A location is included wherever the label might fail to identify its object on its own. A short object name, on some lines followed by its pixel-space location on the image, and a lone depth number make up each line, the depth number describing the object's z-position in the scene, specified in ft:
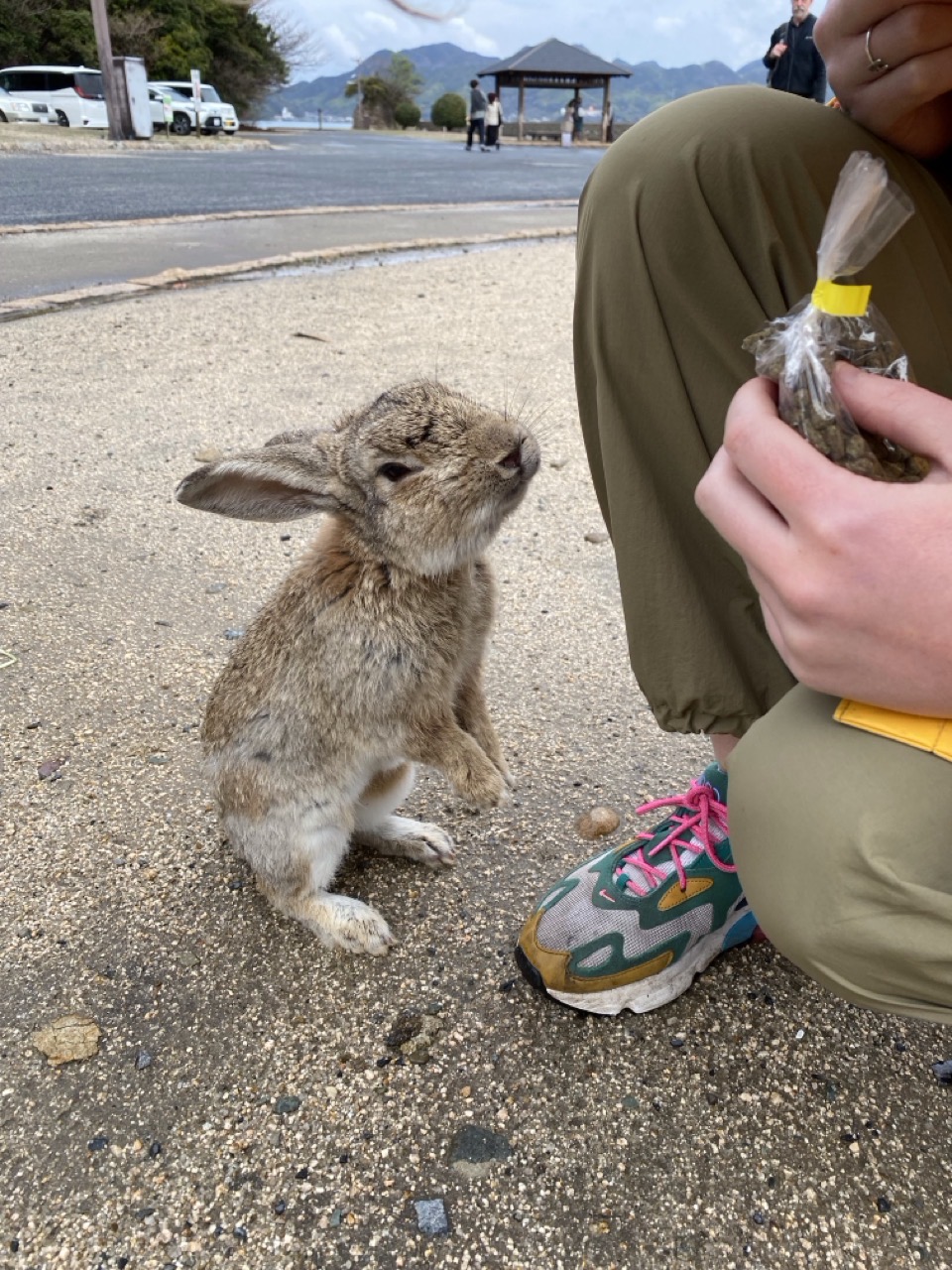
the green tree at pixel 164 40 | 100.12
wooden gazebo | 149.99
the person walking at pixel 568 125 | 131.23
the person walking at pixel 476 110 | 91.75
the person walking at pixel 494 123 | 96.99
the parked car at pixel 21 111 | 79.71
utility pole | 71.67
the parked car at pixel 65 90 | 82.28
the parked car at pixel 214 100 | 94.73
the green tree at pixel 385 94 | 138.82
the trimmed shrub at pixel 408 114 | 148.05
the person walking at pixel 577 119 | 135.85
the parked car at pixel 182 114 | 86.84
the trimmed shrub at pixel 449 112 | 149.18
